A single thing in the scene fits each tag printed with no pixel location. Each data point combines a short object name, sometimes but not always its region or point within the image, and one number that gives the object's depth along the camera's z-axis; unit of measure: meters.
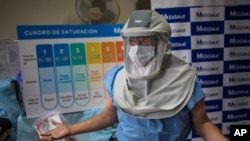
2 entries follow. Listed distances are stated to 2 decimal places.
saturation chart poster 1.47
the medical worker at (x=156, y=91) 0.99
